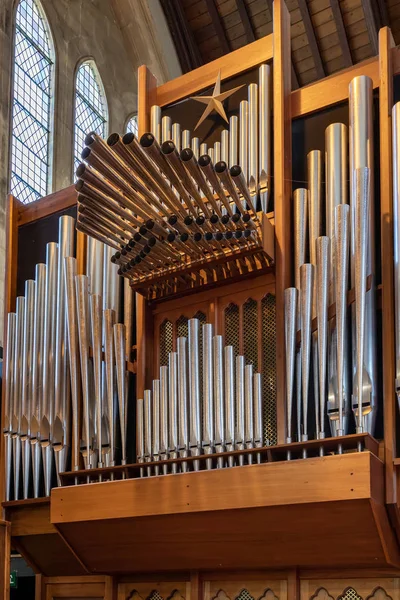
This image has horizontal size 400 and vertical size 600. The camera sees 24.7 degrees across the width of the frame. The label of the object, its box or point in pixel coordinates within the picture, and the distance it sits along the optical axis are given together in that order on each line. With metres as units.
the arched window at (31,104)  11.45
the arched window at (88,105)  12.77
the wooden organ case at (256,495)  6.07
